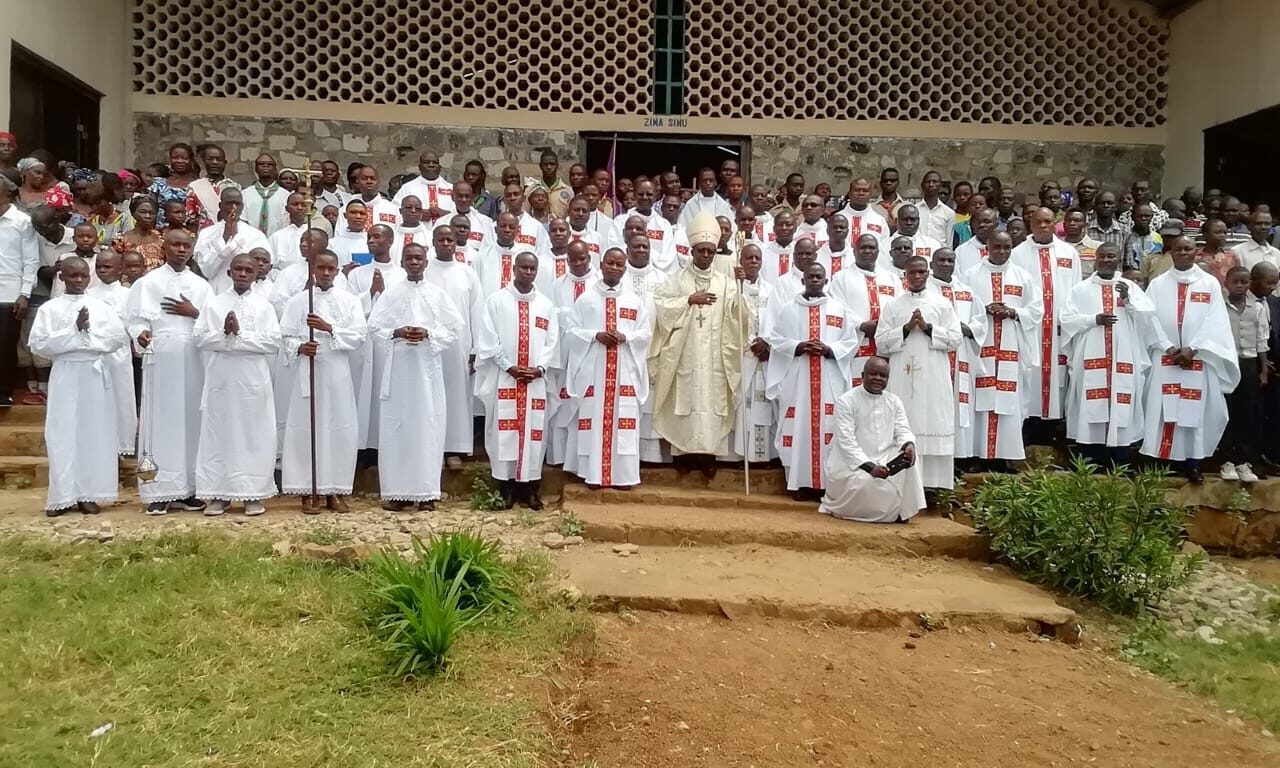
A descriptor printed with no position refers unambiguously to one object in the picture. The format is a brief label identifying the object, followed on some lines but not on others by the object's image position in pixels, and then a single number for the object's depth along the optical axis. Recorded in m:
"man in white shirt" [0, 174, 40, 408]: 7.90
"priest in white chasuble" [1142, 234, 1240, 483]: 7.85
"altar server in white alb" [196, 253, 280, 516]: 6.89
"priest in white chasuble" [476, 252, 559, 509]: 7.26
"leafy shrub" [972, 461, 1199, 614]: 6.09
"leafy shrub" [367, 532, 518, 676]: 4.26
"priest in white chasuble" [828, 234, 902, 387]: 7.66
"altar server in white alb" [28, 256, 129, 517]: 6.80
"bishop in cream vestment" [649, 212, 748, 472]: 7.52
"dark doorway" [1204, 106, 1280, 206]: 11.66
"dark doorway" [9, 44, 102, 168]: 9.73
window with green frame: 12.15
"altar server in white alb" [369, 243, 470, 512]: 7.22
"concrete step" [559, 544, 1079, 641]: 5.49
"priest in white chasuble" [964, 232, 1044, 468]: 7.80
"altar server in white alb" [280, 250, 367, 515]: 7.14
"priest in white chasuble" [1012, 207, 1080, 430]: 8.17
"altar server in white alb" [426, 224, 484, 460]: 7.74
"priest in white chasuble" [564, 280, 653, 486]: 7.33
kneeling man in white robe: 6.84
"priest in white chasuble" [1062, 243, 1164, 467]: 7.88
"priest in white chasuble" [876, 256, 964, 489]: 7.26
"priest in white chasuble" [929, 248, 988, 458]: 7.60
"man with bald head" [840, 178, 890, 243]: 9.21
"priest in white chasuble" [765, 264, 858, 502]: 7.41
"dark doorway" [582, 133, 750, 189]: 12.23
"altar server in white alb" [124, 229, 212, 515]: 6.97
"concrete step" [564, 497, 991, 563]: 6.58
